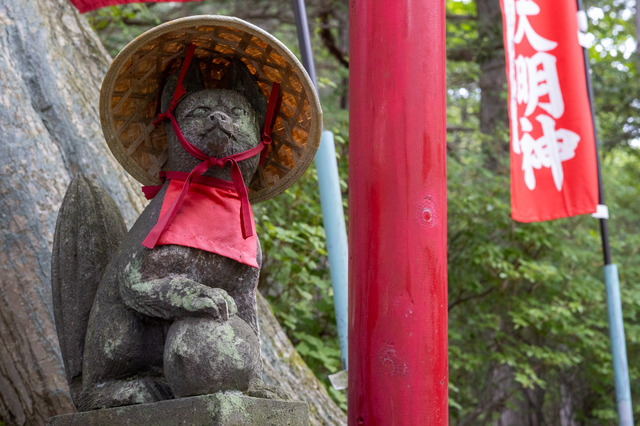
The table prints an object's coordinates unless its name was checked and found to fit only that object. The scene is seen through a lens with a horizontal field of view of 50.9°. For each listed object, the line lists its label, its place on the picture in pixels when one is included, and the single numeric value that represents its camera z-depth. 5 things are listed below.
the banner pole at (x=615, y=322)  4.57
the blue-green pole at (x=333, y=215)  3.49
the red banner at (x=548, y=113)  4.40
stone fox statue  1.95
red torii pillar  2.15
